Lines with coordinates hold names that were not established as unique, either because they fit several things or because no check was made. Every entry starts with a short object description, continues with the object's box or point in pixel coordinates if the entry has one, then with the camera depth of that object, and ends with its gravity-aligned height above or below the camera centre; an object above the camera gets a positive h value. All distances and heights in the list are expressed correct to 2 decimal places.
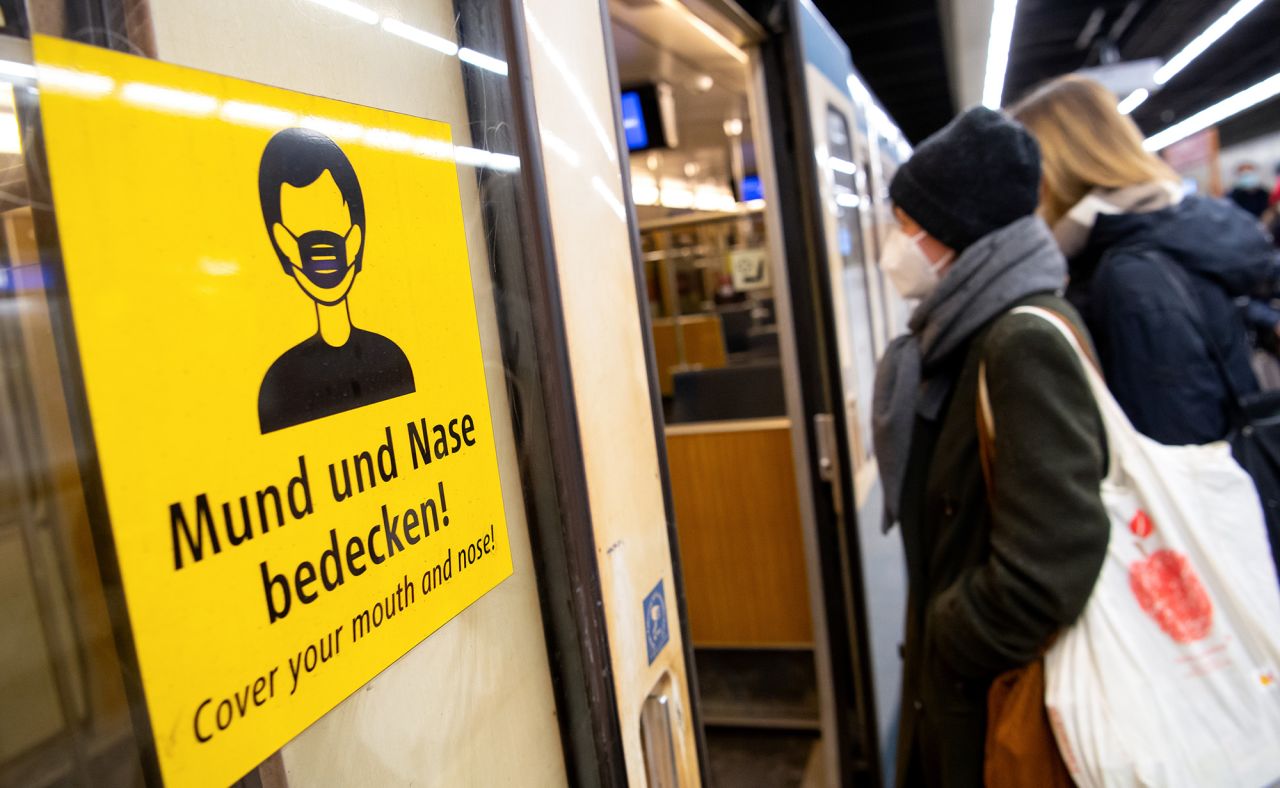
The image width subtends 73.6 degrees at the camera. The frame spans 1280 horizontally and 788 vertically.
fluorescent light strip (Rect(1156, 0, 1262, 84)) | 8.38 +2.38
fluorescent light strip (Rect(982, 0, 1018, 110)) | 6.46 +2.08
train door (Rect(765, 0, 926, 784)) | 2.16 -0.14
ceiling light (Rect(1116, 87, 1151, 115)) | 12.48 +2.42
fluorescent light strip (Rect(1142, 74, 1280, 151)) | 13.05 +2.55
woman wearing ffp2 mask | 1.25 -0.26
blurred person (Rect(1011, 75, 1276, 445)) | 1.76 -0.02
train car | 0.39 -0.03
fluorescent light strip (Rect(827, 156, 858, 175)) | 2.41 +0.39
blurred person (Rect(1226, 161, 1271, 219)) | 6.48 +0.36
